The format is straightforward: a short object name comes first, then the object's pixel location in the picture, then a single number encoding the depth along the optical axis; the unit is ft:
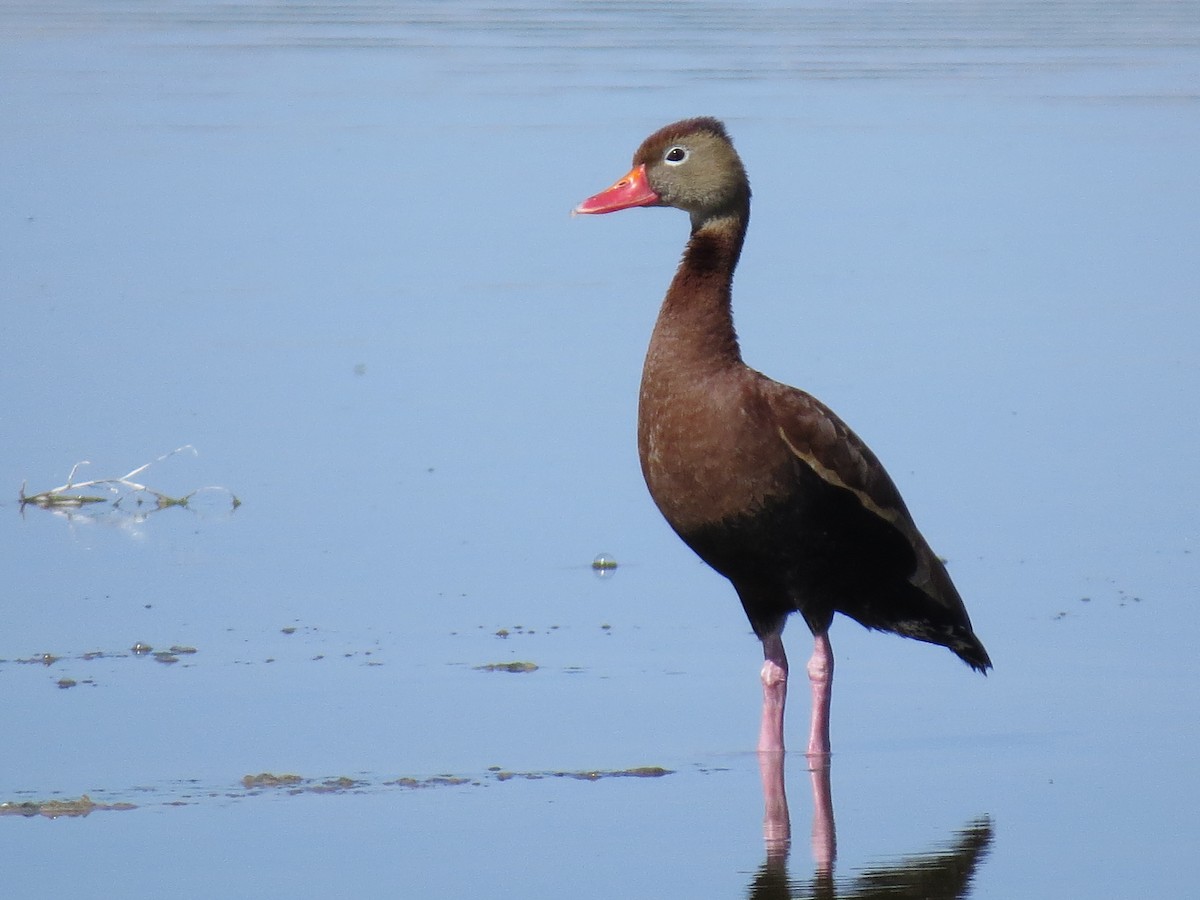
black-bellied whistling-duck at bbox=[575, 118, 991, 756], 37.70
